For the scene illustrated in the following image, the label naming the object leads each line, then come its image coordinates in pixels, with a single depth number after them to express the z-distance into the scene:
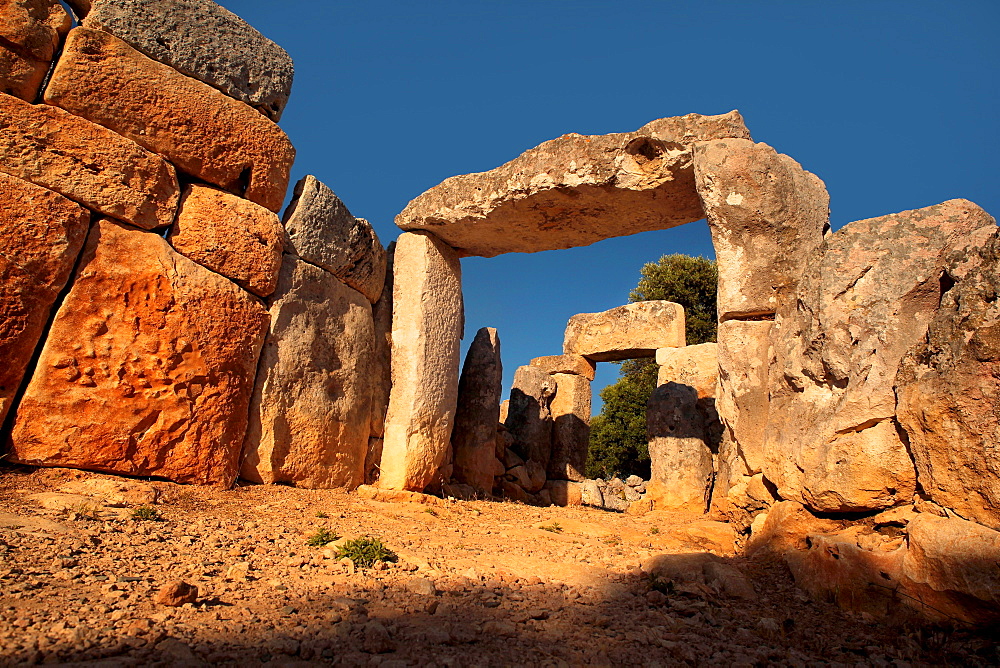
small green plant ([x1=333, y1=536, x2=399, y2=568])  3.48
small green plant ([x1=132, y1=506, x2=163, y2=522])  3.74
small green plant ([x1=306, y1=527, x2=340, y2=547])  3.75
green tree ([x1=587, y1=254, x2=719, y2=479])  19.36
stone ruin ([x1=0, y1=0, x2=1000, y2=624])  3.34
